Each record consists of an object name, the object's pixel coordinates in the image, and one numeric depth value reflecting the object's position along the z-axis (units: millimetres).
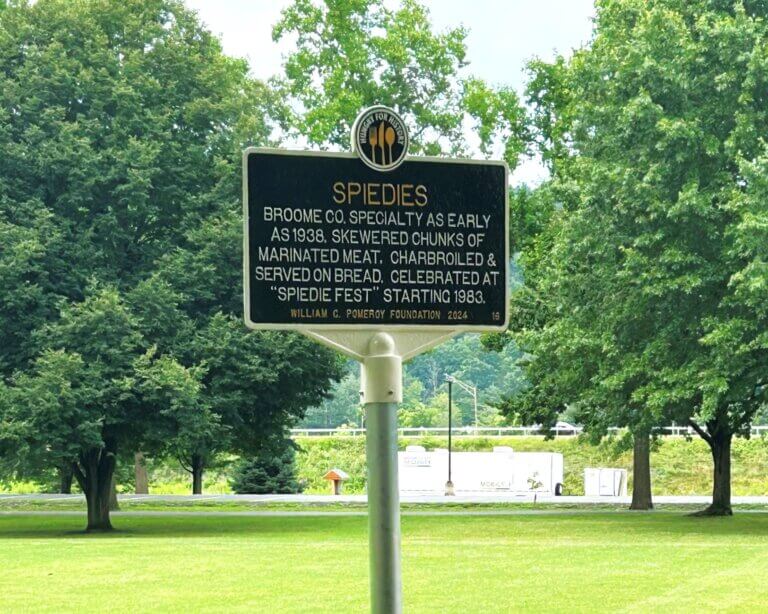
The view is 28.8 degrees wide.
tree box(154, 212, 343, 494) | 37844
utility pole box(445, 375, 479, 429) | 118281
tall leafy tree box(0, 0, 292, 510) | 37812
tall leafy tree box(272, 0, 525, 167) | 50312
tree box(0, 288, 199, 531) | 34875
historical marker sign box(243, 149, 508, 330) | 7344
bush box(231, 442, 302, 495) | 71188
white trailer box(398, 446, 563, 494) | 69750
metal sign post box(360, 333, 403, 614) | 7184
